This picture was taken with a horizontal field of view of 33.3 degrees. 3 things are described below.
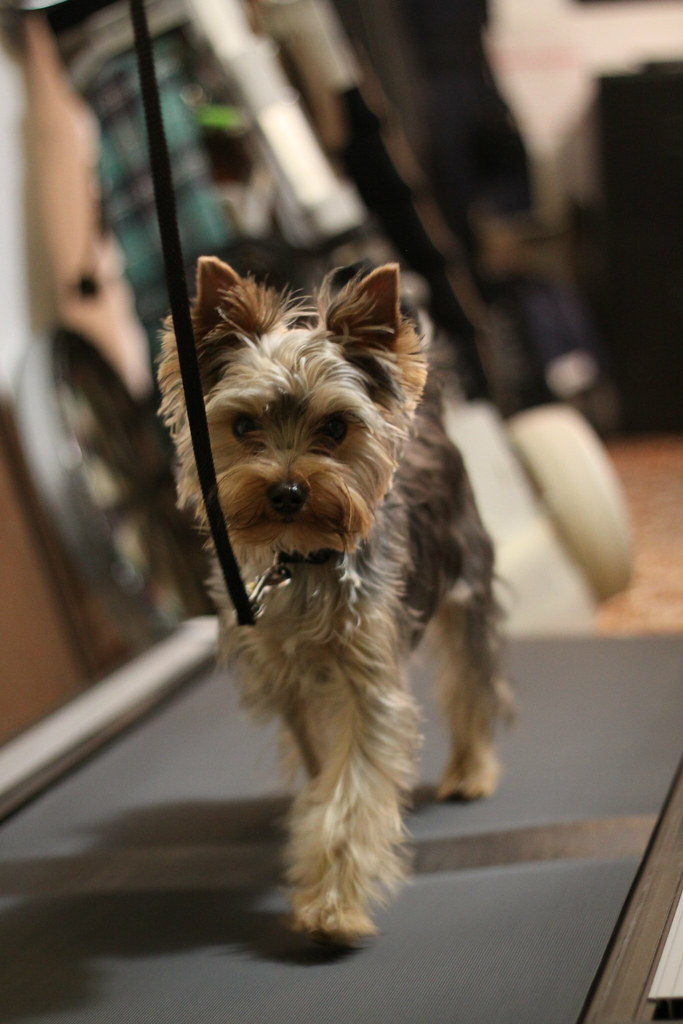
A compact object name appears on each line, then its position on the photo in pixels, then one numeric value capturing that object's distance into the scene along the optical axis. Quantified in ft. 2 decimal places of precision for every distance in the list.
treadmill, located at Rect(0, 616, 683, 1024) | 4.50
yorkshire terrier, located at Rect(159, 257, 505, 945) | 4.21
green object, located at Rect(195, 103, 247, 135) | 9.30
